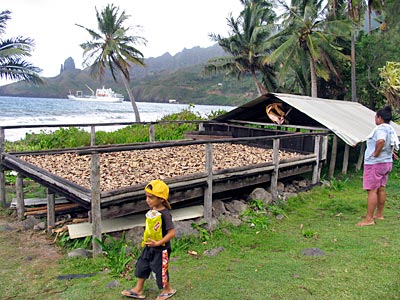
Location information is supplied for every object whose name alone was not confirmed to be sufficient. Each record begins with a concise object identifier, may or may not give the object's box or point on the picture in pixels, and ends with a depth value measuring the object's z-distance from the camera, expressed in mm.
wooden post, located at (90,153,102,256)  4465
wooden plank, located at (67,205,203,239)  5064
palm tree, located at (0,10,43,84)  14750
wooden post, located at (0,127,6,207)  7086
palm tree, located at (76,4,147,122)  24219
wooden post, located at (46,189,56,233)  5762
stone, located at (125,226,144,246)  4961
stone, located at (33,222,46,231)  5833
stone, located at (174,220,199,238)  5199
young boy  3256
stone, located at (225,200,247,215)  6355
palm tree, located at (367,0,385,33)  20125
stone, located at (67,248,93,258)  4594
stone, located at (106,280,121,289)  3710
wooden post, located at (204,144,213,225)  5754
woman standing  5012
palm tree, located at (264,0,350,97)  19344
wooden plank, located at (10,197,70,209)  6589
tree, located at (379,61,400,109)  17625
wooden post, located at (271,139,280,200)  7066
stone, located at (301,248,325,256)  4415
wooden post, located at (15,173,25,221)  6383
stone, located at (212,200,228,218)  6211
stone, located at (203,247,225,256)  4679
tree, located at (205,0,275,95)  24875
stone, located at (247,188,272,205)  6773
